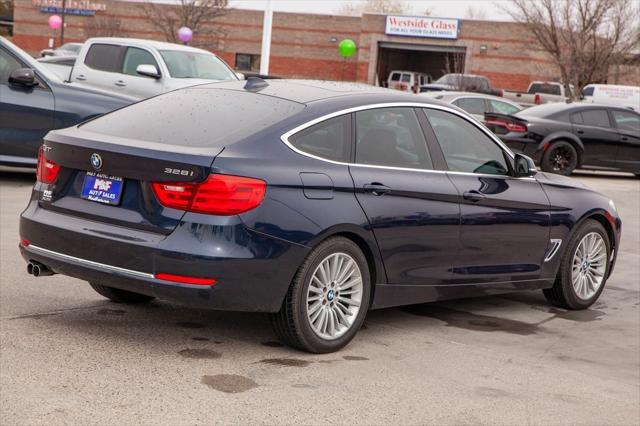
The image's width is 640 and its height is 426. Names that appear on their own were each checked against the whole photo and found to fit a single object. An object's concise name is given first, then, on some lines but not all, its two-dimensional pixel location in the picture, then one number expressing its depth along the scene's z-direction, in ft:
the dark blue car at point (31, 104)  39.09
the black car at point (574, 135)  62.44
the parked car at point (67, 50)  124.36
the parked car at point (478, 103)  71.31
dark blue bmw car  17.35
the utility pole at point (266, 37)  90.17
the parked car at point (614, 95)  113.29
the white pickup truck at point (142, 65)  57.82
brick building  187.83
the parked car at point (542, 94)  126.82
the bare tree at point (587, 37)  124.36
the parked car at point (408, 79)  170.30
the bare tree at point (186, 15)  191.93
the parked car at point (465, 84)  128.16
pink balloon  191.42
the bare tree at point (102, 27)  201.67
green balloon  180.45
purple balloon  141.90
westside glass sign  188.65
